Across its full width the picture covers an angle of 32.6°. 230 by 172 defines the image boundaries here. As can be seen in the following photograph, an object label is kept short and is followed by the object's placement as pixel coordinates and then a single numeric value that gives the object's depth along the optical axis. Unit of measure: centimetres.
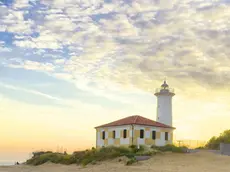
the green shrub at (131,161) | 2635
